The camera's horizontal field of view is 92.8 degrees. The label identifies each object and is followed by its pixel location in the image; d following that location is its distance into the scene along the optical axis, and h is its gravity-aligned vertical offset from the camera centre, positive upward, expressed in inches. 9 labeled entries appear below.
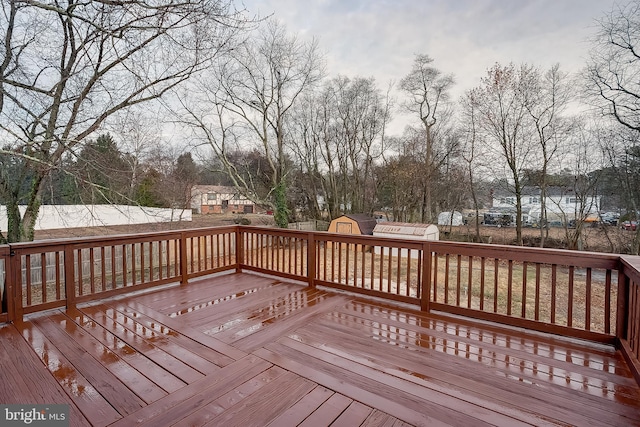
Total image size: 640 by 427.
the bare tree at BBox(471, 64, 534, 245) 484.7 +138.1
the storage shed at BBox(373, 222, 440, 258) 463.5 -45.2
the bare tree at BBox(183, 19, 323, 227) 452.8 +166.4
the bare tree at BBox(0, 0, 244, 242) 155.1 +85.5
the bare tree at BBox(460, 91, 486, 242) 542.6 +104.6
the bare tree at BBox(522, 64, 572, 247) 443.2 +140.4
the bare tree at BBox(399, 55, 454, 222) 565.0 +198.4
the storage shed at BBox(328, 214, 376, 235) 538.6 -41.0
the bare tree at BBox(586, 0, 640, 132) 289.9 +148.3
